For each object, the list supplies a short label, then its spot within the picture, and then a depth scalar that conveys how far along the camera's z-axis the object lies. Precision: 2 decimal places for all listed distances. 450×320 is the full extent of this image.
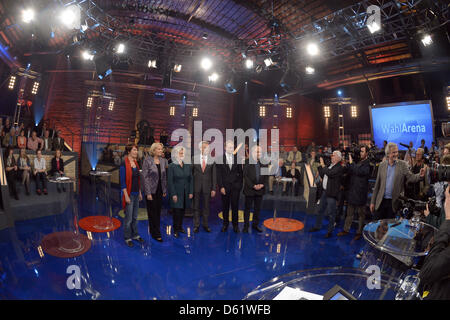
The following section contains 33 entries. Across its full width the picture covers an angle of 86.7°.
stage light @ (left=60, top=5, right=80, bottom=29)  6.38
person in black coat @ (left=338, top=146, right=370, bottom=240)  4.20
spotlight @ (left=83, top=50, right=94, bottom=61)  8.97
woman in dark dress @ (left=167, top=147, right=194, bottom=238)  4.29
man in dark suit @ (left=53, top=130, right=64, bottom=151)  8.89
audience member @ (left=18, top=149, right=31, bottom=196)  5.84
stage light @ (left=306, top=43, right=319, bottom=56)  7.66
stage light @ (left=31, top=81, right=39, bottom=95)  12.11
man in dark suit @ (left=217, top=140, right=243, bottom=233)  4.57
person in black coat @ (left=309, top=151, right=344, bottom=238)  4.36
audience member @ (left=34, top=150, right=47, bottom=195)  6.07
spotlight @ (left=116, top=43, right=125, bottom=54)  8.64
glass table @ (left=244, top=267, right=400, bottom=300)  1.43
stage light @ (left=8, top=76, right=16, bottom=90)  11.06
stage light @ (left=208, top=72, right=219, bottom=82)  10.54
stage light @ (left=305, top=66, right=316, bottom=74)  9.12
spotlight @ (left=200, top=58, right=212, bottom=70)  9.57
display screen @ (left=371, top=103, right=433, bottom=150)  9.42
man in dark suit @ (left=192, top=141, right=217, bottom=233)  4.54
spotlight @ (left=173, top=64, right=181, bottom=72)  10.13
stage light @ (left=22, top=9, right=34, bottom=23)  6.43
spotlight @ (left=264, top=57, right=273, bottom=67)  8.83
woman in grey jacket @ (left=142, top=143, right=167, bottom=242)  3.84
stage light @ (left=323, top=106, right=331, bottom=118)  13.89
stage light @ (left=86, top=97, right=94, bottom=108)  12.41
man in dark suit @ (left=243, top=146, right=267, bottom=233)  4.60
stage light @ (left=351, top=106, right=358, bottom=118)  13.02
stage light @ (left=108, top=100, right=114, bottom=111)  12.73
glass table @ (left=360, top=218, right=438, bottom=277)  1.80
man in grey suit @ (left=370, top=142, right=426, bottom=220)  3.60
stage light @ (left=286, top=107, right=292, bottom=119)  13.70
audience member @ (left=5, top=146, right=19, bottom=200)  5.34
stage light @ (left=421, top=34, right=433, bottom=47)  6.64
